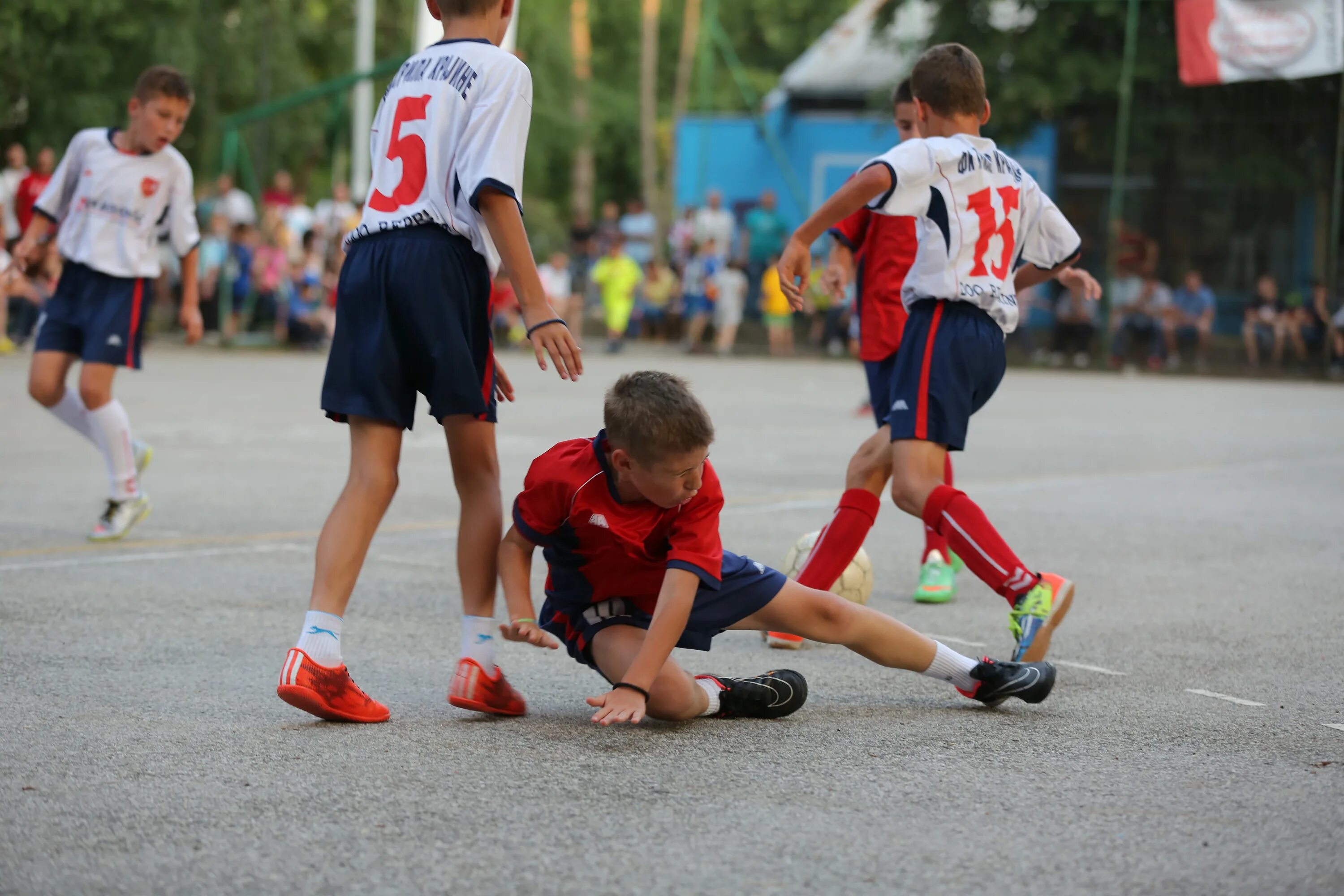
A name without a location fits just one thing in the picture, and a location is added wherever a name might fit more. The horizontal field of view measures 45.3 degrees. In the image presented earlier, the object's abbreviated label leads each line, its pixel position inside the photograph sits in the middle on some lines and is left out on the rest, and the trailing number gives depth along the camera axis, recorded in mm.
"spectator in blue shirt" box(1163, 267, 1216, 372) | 23438
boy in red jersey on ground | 3688
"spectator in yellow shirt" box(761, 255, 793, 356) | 25312
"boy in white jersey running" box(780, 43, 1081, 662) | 4723
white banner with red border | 21609
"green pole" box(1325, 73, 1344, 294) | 22000
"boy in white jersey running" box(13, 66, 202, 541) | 7102
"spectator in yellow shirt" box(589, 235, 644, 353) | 25594
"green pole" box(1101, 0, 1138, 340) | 23219
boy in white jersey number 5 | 3883
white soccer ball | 5699
